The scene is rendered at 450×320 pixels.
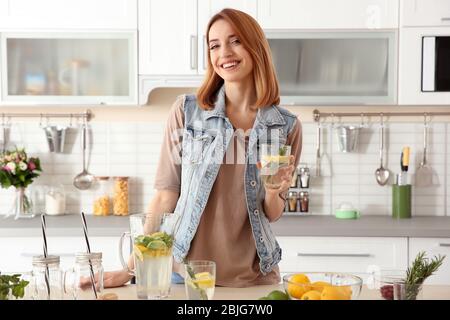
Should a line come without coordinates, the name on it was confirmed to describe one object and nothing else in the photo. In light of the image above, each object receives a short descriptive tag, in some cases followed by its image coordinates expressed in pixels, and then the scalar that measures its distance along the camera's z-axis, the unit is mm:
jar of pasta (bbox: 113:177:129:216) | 3670
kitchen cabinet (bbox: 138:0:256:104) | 3434
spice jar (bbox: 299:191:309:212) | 3666
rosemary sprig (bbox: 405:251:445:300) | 1354
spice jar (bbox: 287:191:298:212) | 3658
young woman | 1911
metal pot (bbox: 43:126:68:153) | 3711
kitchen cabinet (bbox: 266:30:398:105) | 3428
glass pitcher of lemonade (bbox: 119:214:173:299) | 1462
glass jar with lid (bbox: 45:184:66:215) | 3660
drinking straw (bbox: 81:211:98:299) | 1449
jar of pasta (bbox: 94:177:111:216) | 3691
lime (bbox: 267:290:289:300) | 1200
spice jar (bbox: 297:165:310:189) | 3686
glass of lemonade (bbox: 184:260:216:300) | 1428
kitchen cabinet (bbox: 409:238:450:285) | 3188
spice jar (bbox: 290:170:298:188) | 3676
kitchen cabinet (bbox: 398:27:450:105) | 3406
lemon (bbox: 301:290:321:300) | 1233
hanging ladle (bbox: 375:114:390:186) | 3725
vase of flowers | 3508
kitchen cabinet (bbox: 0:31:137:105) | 3453
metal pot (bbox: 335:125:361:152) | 3697
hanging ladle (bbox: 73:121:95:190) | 3754
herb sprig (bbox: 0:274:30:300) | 1282
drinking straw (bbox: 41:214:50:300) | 1385
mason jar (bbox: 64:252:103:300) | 1440
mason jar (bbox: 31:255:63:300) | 1385
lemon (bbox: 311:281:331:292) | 1295
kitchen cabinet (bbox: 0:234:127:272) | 3219
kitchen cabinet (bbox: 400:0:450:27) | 3377
